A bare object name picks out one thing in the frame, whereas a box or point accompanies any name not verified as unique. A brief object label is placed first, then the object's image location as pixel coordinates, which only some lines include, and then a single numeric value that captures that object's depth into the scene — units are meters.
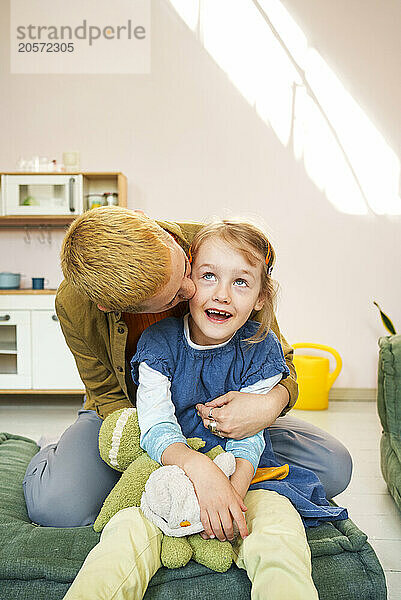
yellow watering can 3.91
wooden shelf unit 3.87
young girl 1.20
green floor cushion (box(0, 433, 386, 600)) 1.17
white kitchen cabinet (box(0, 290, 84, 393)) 3.81
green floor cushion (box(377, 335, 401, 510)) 2.13
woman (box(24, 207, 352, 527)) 1.21
